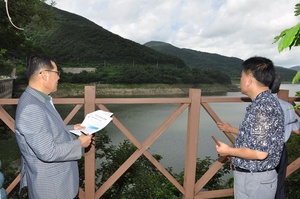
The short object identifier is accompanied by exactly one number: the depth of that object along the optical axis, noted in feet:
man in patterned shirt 5.62
